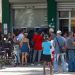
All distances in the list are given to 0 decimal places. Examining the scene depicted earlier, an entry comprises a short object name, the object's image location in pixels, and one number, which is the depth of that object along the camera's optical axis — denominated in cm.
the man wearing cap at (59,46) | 1975
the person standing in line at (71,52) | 2072
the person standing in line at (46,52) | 1900
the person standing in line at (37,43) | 2522
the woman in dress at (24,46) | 2405
